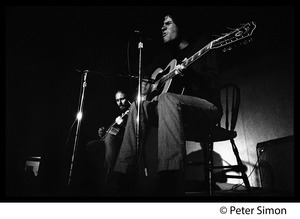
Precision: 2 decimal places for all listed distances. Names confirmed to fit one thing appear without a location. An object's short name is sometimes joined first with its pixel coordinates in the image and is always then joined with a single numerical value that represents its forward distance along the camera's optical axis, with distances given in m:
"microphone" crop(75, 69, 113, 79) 1.76
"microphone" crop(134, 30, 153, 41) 1.51
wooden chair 1.45
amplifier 1.42
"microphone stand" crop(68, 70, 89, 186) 1.46
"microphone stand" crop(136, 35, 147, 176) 1.22
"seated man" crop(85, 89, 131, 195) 2.34
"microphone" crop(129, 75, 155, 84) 1.95
